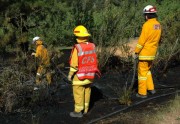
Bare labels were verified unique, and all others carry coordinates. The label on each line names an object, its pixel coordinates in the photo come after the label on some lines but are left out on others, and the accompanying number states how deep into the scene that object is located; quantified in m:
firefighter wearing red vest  6.56
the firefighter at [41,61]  8.05
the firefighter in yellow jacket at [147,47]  7.53
